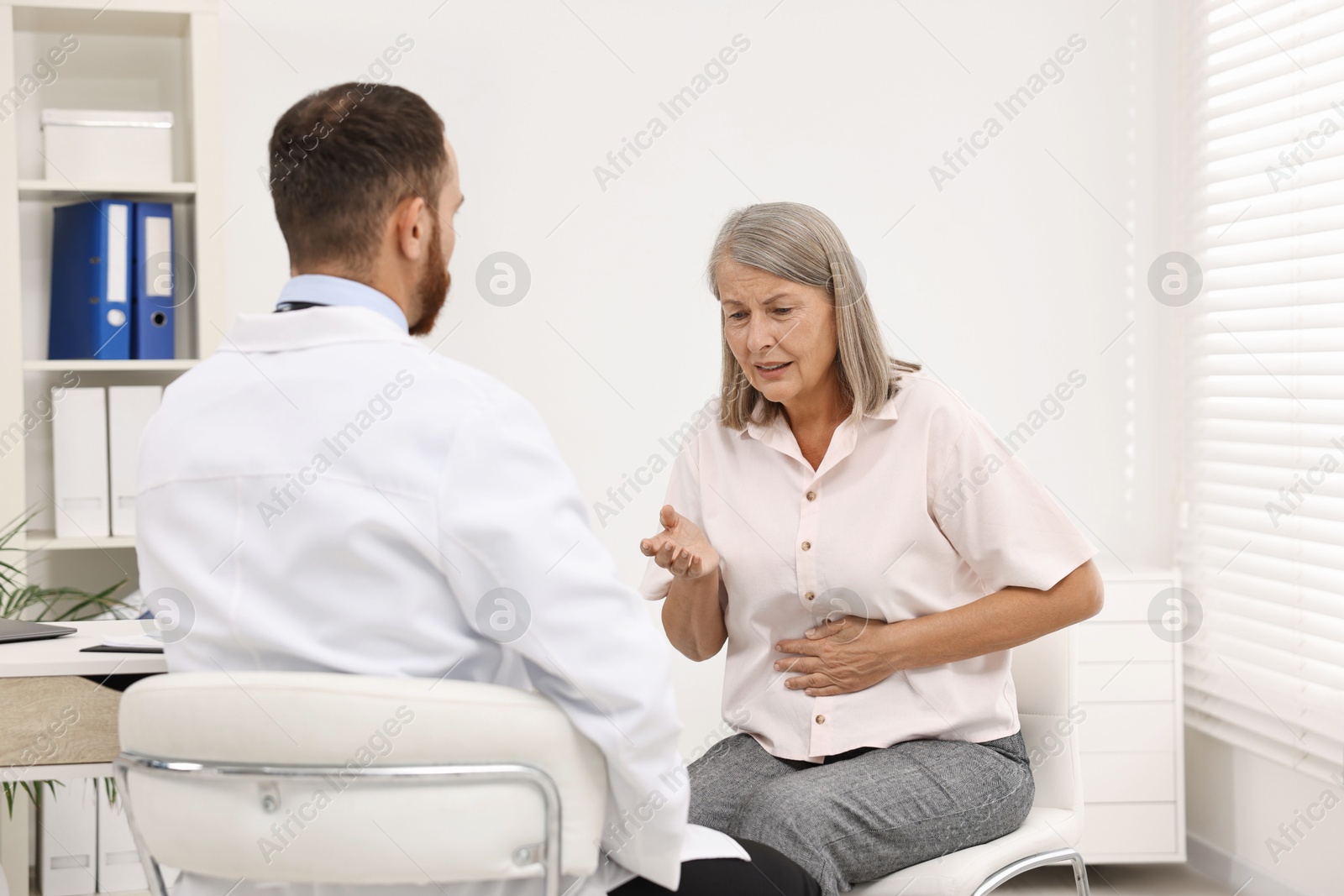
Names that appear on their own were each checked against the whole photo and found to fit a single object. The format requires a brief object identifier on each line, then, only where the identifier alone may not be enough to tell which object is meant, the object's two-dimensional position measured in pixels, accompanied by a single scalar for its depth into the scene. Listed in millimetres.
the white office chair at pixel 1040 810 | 1624
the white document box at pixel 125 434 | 2734
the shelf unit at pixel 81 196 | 2672
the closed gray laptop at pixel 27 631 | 1634
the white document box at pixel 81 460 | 2705
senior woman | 1683
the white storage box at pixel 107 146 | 2701
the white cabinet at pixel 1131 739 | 3047
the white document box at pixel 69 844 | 2812
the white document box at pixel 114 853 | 2830
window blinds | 2727
